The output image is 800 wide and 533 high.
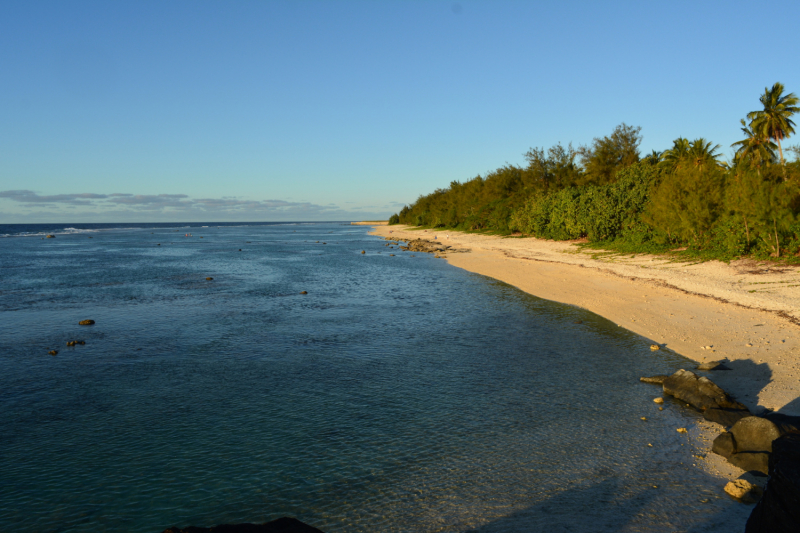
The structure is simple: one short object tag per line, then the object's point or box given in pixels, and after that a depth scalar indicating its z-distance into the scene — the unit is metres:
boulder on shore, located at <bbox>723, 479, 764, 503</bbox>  8.22
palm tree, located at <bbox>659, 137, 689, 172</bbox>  70.88
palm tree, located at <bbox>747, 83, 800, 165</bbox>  65.06
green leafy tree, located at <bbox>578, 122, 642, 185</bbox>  70.69
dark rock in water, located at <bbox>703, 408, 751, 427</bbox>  11.28
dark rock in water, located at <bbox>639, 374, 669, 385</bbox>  13.86
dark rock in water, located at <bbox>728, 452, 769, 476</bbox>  9.08
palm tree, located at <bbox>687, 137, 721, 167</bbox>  64.44
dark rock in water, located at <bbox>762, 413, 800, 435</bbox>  9.44
